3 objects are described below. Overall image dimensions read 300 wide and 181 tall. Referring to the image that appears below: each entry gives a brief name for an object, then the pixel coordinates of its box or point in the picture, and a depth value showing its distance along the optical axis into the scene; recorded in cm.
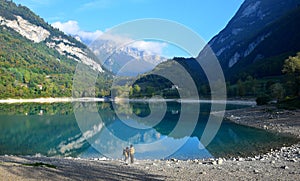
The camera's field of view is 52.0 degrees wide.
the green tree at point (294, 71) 5506
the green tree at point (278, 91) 6694
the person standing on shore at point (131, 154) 1783
